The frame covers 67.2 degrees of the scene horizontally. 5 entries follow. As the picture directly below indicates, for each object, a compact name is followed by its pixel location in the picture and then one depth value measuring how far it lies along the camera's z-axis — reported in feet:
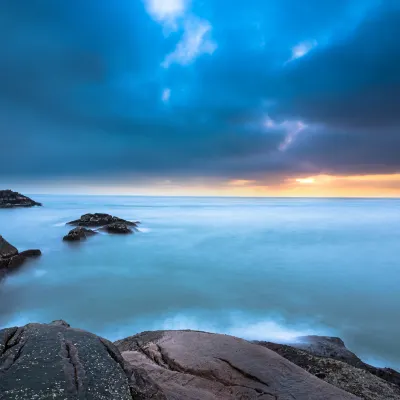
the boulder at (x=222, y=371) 12.01
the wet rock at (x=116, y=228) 71.04
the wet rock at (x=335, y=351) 16.96
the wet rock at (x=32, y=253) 47.10
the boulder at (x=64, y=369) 7.95
